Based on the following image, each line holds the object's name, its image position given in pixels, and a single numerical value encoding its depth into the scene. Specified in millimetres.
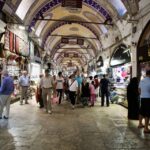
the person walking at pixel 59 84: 8249
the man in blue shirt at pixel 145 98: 4203
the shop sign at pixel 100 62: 14958
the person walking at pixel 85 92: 7826
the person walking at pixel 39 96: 7334
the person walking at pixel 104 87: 7711
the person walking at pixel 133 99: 5063
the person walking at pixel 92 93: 8013
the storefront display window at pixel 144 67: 6580
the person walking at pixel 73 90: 7183
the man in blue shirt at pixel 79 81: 7636
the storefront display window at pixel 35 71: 12446
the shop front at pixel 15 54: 7883
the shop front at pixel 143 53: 6649
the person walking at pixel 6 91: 5233
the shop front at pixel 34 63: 12002
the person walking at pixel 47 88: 6171
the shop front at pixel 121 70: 8649
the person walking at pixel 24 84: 8079
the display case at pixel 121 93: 8348
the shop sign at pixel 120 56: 8801
